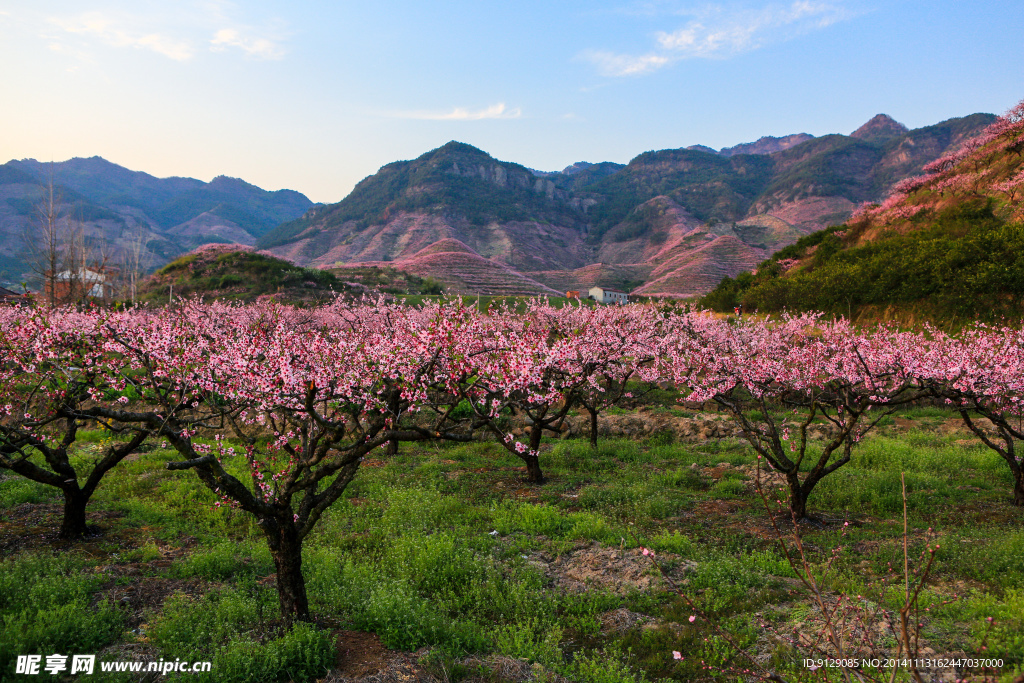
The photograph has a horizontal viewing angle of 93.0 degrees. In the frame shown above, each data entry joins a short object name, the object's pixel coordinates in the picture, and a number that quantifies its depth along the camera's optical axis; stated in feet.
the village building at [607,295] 333.01
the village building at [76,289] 139.54
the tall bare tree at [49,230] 122.11
